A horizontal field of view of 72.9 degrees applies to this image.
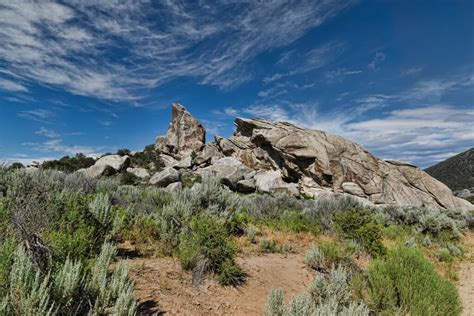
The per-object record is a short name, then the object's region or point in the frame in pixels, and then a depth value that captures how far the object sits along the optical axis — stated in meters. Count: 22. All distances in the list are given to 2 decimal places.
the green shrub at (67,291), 2.65
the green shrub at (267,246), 8.71
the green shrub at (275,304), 4.52
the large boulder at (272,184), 28.20
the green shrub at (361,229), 10.01
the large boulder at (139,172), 32.48
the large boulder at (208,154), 39.44
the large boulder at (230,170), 28.70
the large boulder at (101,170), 30.54
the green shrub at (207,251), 5.98
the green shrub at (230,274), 5.92
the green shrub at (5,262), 2.79
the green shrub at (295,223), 11.41
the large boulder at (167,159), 45.25
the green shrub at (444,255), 11.38
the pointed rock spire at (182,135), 49.03
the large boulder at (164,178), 26.45
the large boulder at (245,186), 28.00
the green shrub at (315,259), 7.88
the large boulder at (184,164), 38.58
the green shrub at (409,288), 5.18
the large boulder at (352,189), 29.52
